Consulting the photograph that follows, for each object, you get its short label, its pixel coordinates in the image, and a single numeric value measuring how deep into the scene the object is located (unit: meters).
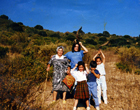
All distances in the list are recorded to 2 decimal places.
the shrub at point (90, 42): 29.70
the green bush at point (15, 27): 27.45
